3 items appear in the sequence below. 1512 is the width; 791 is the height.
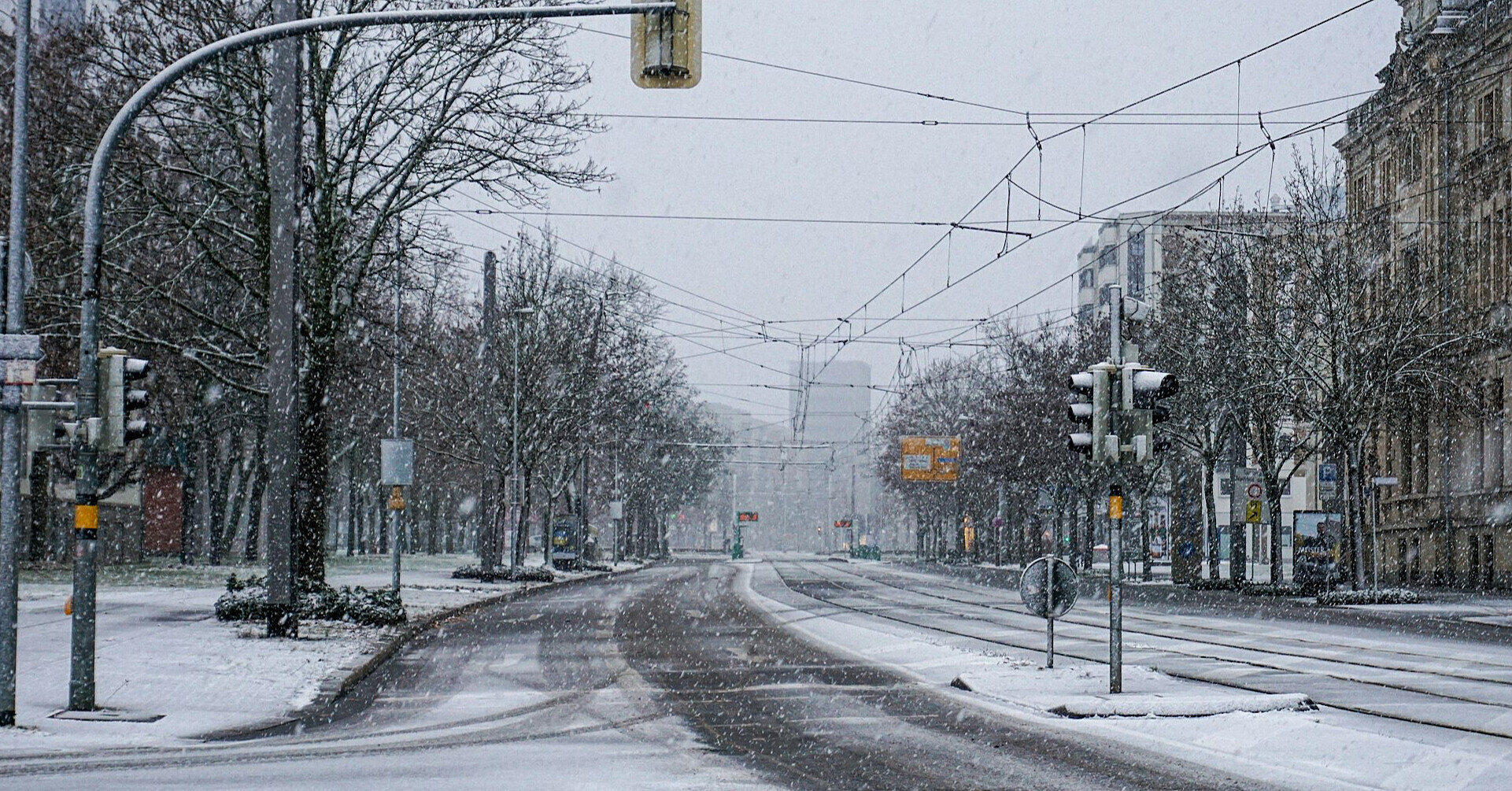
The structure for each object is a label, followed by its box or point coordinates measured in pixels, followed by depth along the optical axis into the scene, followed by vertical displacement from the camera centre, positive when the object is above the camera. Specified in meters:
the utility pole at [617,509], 73.94 -1.28
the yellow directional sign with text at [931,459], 78.62 +1.12
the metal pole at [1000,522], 80.38 -1.95
